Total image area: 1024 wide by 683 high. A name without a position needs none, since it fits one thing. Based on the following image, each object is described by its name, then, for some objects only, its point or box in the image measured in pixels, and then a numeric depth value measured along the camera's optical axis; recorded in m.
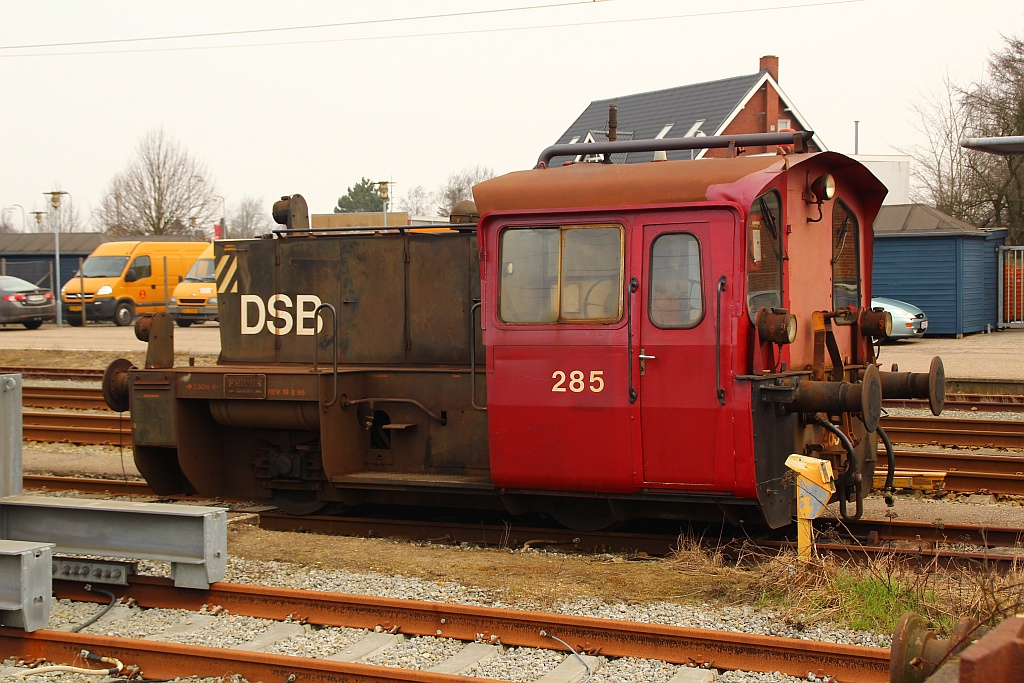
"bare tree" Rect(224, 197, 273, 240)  99.34
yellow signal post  6.41
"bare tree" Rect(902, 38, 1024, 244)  31.58
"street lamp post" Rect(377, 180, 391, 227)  31.35
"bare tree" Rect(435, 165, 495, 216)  70.46
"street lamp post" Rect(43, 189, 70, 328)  35.42
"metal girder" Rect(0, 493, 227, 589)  6.21
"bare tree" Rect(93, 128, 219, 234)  54.81
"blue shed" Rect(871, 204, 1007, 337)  26.27
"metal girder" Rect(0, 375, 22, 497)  6.29
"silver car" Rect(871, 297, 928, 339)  24.59
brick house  37.28
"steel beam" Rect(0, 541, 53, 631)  5.46
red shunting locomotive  6.70
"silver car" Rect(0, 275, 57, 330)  30.48
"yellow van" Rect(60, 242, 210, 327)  32.59
